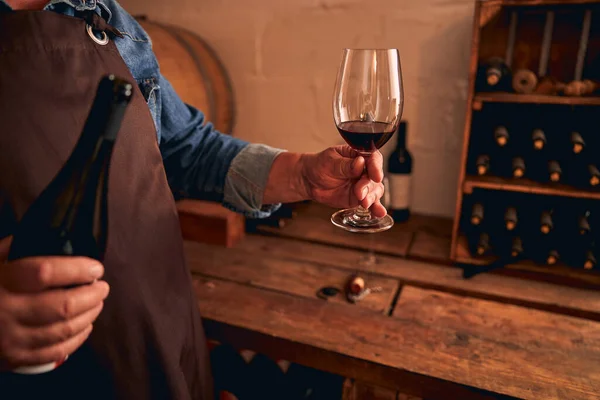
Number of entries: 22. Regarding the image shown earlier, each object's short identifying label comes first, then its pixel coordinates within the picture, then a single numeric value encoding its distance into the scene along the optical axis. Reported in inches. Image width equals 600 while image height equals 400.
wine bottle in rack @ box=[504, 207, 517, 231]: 53.3
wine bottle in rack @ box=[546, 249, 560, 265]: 52.0
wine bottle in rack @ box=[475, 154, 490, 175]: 53.2
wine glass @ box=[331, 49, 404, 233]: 31.6
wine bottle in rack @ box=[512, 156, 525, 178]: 51.6
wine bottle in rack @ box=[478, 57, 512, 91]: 51.0
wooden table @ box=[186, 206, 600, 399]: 37.0
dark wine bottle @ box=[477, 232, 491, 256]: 54.1
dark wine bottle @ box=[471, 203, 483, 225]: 54.4
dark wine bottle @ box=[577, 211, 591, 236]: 50.7
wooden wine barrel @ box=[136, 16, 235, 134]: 61.9
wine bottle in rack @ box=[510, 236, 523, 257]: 52.9
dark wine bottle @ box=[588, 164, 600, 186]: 48.4
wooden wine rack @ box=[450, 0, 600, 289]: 48.4
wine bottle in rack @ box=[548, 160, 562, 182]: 50.4
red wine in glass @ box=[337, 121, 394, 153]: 31.9
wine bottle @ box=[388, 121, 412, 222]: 65.4
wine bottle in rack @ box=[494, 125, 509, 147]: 51.8
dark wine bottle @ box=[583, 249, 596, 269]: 51.3
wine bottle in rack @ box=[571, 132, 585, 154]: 49.7
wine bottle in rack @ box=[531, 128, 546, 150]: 50.9
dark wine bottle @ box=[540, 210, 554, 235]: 51.9
